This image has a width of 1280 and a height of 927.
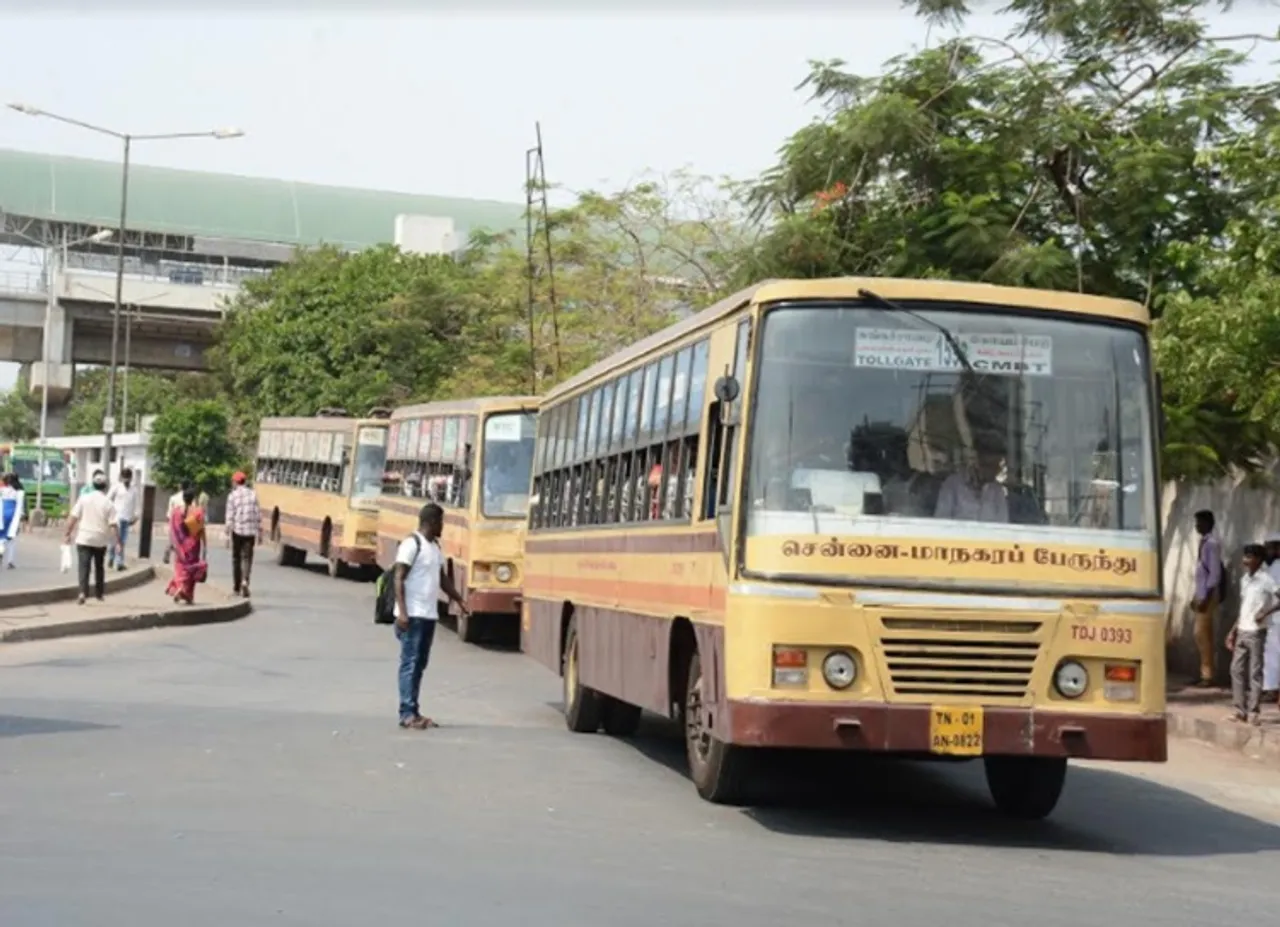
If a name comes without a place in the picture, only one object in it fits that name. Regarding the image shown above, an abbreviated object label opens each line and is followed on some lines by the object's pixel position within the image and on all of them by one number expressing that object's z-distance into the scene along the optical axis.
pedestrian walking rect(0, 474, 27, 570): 31.94
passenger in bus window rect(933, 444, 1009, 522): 10.72
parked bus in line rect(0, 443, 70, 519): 61.56
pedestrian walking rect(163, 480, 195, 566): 27.44
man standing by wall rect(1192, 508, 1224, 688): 21.27
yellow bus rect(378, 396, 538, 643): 24.27
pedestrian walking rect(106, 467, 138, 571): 34.28
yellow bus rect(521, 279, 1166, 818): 10.45
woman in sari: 26.95
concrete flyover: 72.12
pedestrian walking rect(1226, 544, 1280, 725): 17.95
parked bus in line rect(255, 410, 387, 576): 35.94
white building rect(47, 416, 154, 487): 65.81
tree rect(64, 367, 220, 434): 98.44
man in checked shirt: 29.33
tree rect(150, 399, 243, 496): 63.25
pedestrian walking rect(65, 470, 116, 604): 25.45
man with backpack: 14.99
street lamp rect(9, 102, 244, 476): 42.06
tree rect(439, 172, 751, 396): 43.88
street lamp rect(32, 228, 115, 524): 67.78
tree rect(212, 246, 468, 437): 57.56
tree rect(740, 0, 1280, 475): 20.95
